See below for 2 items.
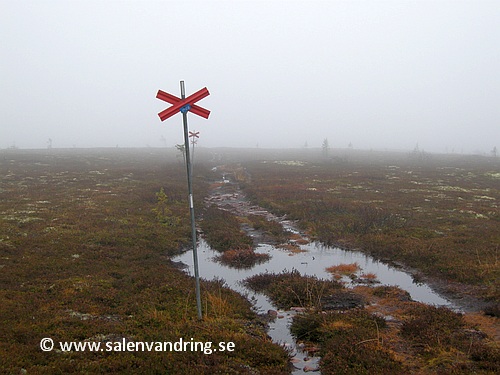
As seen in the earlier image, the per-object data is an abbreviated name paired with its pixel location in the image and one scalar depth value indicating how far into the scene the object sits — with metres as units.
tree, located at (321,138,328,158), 102.82
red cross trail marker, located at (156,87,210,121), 8.04
